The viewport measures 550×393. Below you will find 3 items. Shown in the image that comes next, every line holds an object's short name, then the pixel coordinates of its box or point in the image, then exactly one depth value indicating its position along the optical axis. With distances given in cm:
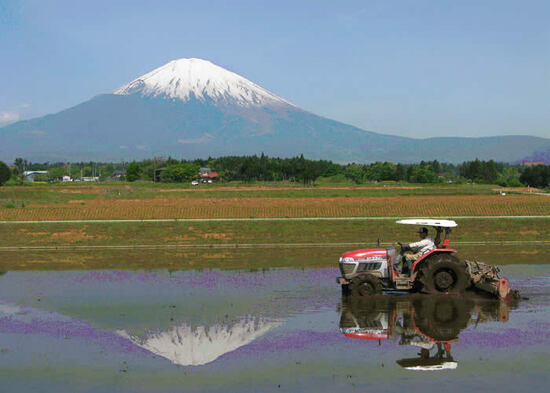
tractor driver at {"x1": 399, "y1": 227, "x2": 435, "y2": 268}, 2169
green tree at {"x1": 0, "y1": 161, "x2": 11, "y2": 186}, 14835
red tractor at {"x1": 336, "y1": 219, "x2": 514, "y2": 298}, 2153
